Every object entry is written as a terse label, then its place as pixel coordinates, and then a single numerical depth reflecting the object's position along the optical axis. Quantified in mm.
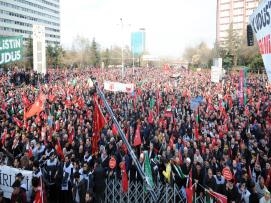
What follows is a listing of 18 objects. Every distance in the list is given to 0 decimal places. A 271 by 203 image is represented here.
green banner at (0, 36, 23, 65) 6192
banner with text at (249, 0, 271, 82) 3141
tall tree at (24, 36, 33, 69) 35818
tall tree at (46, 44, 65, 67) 39881
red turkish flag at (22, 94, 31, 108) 10729
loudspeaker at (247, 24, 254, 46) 4508
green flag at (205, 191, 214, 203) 5223
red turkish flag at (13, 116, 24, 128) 9382
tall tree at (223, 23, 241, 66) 40459
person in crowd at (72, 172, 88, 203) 5431
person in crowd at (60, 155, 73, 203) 5844
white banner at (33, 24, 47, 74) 23341
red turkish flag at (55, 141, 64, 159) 7038
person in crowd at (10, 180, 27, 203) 4768
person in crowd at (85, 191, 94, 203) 4799
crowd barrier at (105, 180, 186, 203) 5407
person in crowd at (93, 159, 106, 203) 5589
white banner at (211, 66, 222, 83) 16786
